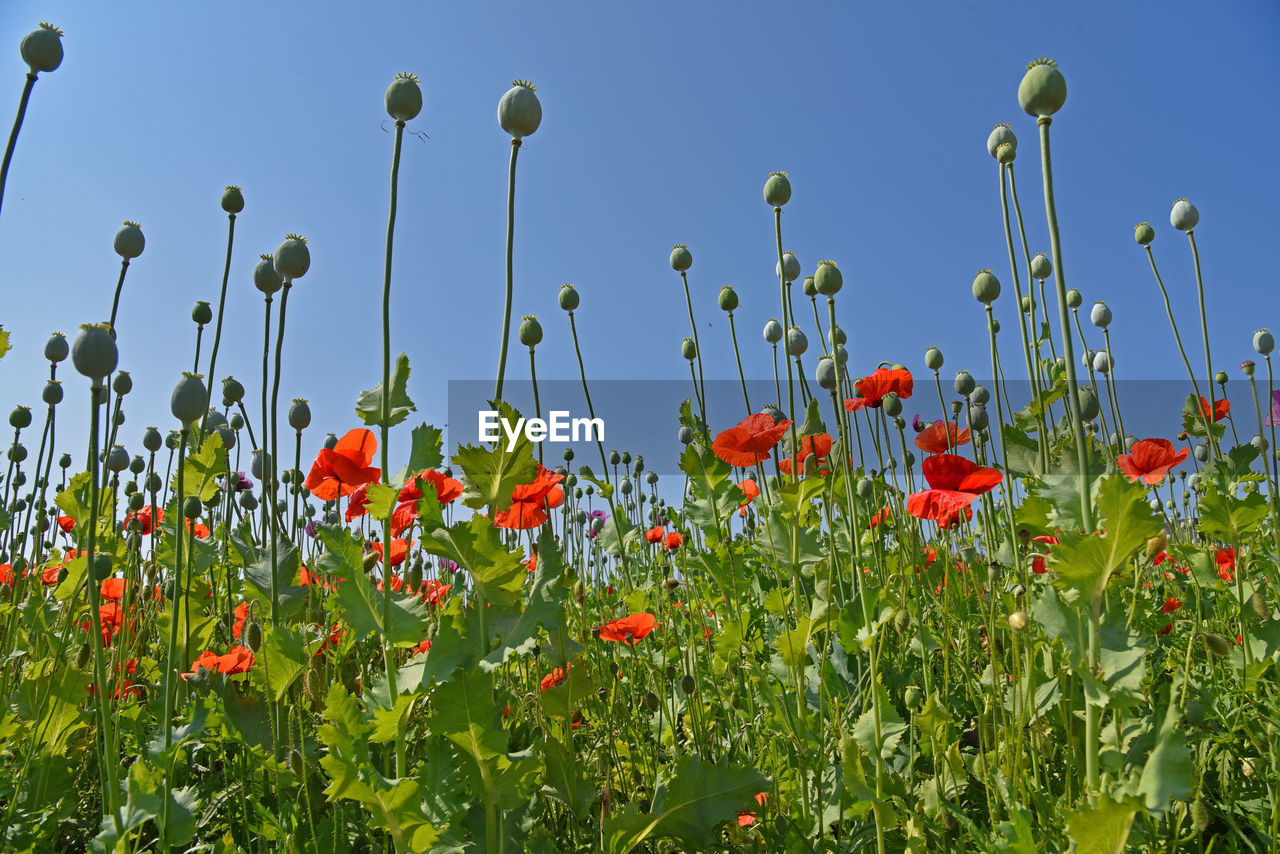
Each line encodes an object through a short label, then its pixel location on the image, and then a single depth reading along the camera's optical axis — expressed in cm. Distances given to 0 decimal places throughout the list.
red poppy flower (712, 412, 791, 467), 203
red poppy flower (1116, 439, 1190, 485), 182
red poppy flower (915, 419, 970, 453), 213
